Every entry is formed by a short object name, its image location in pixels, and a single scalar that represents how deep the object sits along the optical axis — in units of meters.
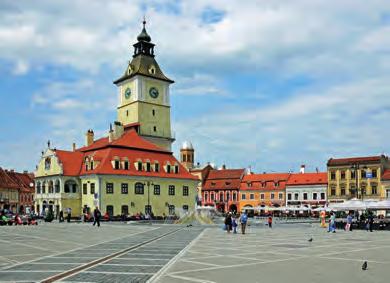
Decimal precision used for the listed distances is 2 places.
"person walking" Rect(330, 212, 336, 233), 38.03
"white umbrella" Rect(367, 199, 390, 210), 43.53
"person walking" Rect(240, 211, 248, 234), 34.00
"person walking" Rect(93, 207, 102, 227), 45.23
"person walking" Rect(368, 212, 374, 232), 40.05
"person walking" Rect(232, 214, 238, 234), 34.96
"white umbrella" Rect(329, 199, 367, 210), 45.09
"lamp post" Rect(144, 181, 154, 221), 71.26
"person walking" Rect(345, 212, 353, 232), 41.04
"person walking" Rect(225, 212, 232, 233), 36.03
